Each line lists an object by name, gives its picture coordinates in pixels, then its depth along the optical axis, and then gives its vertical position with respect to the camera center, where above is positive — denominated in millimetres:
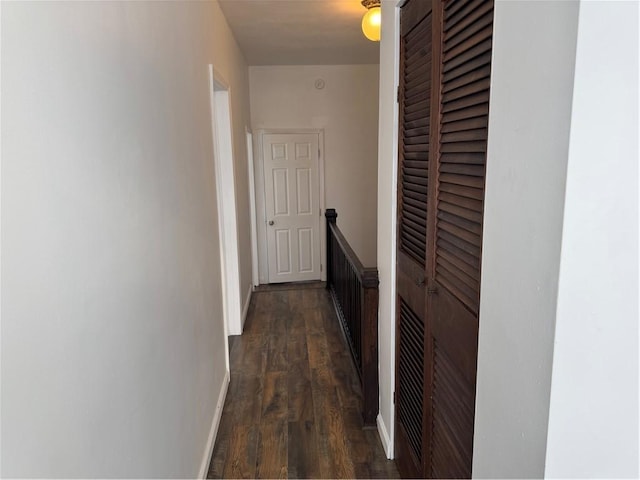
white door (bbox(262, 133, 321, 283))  5582 -558
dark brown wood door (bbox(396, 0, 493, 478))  1248 -243
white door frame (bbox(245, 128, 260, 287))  5300 -636
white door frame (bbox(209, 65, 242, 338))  3508 -392
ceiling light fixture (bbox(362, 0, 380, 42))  3023 +876
